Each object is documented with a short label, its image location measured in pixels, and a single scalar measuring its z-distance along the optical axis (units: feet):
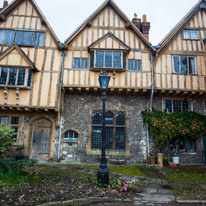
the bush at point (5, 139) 23.67
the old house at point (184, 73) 34.73
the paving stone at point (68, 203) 12.56
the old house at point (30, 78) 32.76
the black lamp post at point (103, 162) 17.12
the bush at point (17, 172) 17.54
